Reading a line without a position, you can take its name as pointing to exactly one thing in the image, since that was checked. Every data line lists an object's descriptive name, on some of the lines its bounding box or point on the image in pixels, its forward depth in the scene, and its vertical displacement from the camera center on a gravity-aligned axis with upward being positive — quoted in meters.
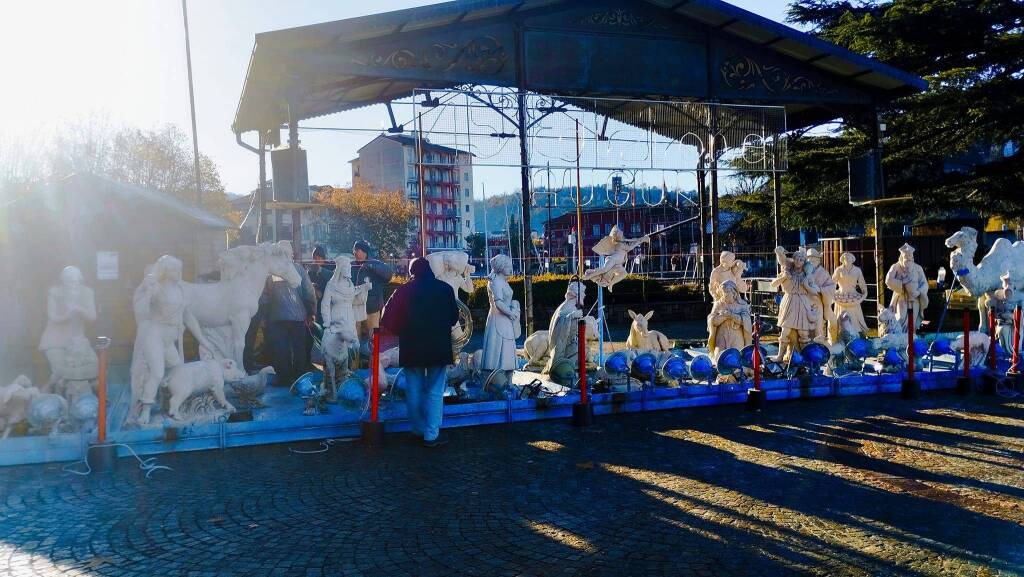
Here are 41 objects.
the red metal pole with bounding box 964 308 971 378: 9.98 -1.15
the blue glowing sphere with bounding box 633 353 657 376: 9.59 -1.12
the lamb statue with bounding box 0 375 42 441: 7.50 -1.03
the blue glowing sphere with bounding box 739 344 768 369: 9.89 -1.09
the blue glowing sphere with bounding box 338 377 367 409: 8.38 -1.17
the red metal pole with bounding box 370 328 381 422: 7.85 -1.08
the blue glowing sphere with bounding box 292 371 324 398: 8.64 -1.12
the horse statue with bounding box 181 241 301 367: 9.12 -0.11
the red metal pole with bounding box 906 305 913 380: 9.77 -1.04
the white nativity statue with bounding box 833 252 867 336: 12.12 -0.37
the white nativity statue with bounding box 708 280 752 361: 11.00 -0.72
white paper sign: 14.12 +0.45
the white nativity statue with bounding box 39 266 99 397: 8.20 -0.42
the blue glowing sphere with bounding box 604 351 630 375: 9.68 -1.11
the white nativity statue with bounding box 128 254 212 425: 7.74 -0.42
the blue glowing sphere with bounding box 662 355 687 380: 9.58 -1.16
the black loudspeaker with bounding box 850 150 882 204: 13.66 +1.47
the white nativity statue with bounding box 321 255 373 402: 9.22 -0.51
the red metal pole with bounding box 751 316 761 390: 9.16 -1.09
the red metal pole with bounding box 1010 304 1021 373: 10.16 -1.07
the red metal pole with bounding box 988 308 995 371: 10.14 -1.02
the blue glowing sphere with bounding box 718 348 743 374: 9.77 -1.12
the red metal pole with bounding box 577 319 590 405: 8.45 -0.92
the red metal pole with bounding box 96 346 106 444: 6.94 -0.97
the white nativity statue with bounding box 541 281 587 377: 10.72 -0.78
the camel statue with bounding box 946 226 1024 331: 11.21 -0.05
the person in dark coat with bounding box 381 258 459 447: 7.74 -0.58
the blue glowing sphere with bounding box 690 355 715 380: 9.66 -1.17
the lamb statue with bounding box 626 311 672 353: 11.87 -0.99
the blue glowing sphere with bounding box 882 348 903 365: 10.33 -1.22
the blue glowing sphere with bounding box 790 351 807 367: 10.04 -1.17
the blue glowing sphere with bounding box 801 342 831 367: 10.04 -1.10
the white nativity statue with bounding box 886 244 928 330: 11.73 -0.33
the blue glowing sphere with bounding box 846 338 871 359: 10.43 -1.10
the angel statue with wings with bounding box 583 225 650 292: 10.72 +0.22
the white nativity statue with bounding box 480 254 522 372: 9.37 -0.57
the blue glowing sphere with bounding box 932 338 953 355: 11.20 -1.20
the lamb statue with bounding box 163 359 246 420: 7.82 -0.93
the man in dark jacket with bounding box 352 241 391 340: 11.06 +0.05
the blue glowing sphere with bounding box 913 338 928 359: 11.51 -1.24
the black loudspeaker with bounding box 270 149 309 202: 11.39 +1.57
